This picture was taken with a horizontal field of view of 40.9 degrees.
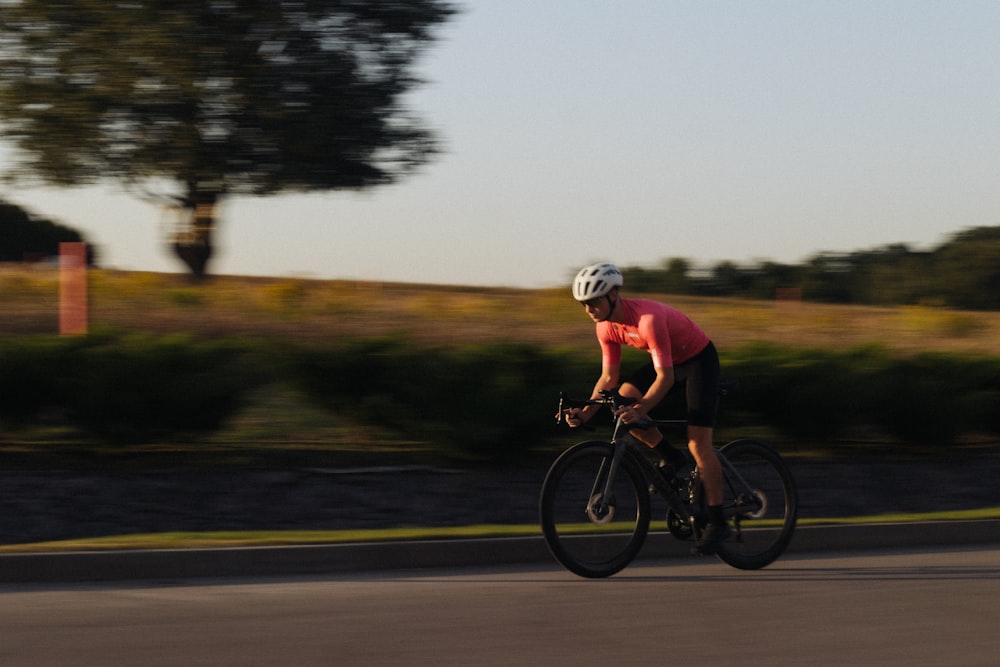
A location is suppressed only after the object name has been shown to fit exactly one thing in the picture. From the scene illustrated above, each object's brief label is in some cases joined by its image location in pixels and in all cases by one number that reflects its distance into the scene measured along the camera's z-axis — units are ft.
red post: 54.24
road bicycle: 25.16
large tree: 84.02
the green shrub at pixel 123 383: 41.04
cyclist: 24.54
